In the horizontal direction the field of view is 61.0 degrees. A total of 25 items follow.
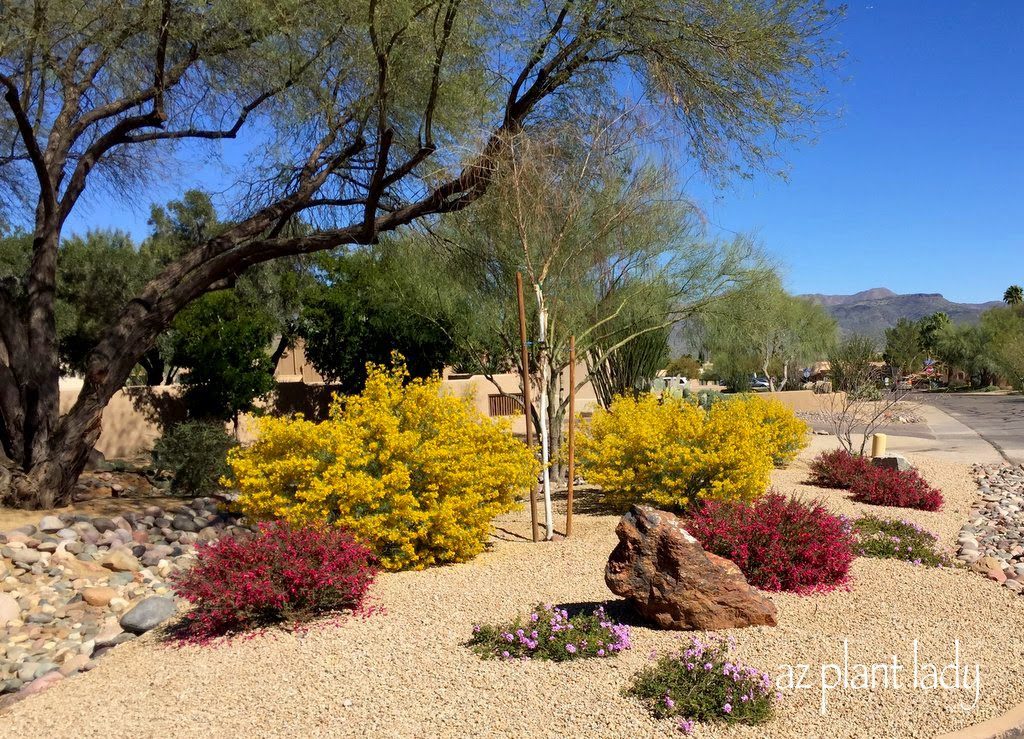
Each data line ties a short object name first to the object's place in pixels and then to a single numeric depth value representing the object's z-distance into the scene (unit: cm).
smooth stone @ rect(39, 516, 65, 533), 901
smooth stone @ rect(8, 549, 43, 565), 820
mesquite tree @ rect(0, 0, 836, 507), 964
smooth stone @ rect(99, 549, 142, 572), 850
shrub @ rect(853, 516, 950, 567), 837
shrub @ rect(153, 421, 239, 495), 1273
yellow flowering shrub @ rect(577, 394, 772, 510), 970
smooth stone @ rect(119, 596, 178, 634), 677
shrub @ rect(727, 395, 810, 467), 1538
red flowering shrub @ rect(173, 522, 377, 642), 604
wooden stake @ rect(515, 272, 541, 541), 886
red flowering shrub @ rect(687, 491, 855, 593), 690
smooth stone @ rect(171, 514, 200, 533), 976
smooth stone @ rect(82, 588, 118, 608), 771
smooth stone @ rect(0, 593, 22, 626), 734
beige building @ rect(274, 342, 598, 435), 2835
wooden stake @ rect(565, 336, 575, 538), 930
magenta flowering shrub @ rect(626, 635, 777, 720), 449
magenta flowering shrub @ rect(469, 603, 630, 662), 537
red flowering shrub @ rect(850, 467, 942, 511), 1179
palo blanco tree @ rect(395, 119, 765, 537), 1016
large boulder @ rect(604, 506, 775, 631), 580
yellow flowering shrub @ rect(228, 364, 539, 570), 774
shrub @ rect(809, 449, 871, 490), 1316
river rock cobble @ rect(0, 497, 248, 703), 669
